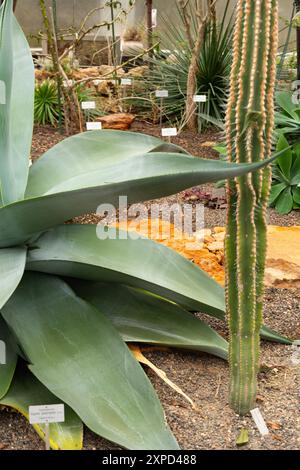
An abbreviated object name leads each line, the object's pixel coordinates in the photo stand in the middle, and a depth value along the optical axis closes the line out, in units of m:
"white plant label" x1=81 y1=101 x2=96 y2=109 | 5.03
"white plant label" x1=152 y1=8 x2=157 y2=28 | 7.25
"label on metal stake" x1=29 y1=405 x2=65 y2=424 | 1.69
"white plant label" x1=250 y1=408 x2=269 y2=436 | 1.84
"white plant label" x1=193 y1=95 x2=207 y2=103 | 5.62
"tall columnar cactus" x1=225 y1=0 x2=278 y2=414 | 1.61
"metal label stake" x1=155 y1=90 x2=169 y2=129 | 5.46
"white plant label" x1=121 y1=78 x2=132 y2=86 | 5.87
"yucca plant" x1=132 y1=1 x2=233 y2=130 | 6.56
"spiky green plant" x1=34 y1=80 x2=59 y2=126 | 6.32
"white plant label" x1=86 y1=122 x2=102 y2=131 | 4.73
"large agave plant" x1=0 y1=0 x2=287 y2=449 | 1.73
